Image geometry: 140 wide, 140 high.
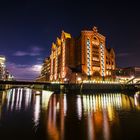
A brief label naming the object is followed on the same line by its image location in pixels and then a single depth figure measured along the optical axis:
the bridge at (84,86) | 102.19
